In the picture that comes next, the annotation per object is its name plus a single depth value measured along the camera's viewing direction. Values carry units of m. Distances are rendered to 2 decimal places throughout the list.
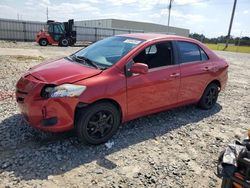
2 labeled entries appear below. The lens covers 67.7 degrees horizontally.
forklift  17.61
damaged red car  2.56
